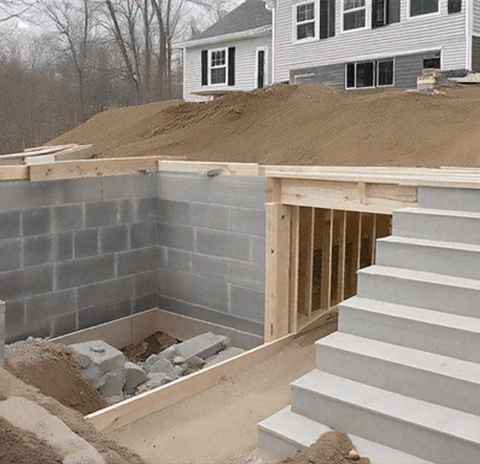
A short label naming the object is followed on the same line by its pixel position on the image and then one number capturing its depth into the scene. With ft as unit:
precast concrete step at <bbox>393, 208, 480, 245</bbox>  15.79
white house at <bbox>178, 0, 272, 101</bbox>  65.67
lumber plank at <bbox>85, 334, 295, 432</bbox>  17.38
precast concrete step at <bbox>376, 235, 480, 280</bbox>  15.03
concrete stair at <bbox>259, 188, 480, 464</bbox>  12.41
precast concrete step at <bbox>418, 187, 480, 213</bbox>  16.39
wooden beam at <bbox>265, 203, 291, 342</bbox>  23.25
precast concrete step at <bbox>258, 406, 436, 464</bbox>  12.42
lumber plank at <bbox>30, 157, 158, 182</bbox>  22.70
